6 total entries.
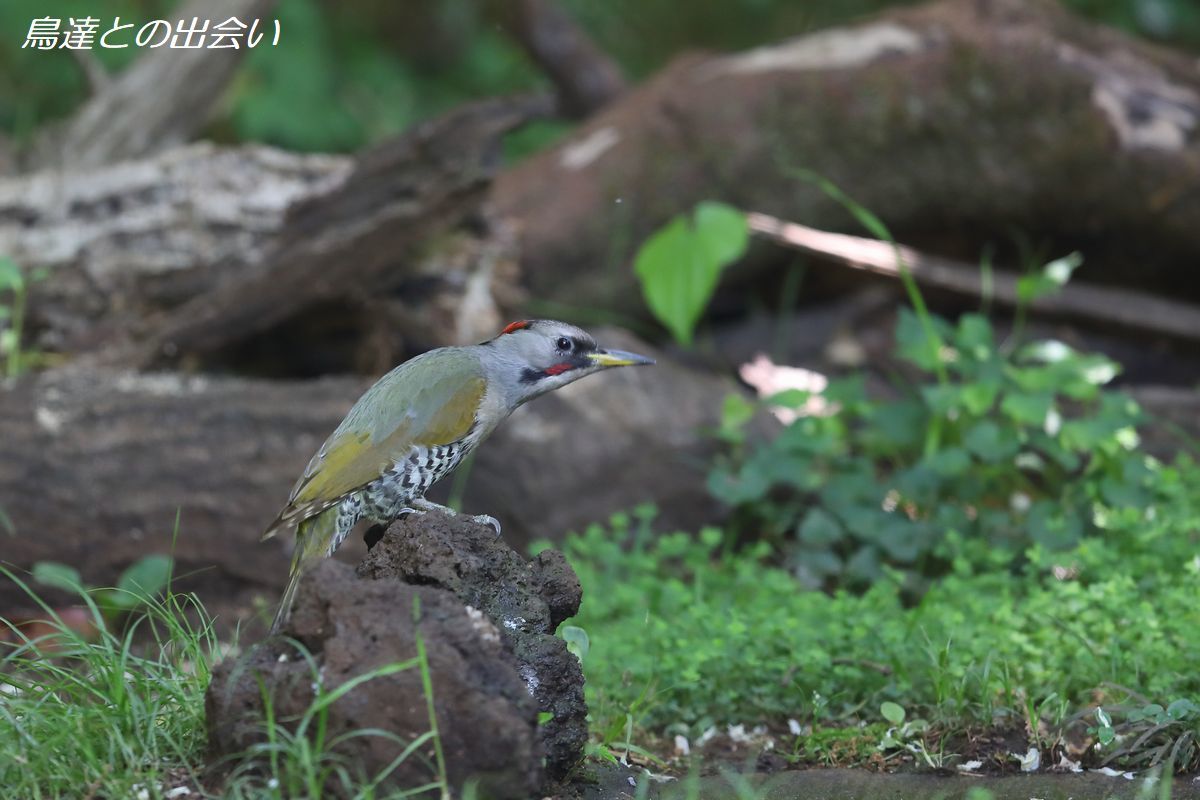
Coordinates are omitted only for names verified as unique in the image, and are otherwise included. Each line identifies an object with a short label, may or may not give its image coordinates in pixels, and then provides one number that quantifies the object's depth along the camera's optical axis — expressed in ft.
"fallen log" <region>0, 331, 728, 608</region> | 35.78
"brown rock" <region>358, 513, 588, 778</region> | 20.76
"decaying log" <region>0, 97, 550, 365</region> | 39.68
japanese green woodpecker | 24.67
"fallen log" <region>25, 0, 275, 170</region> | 48.91
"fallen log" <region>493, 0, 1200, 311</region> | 45.70
